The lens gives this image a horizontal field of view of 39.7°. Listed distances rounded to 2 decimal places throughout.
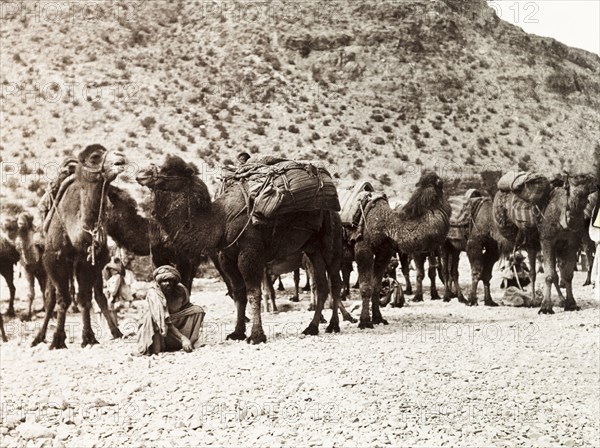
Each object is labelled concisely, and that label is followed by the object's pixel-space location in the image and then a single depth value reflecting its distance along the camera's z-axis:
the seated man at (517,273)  20.14
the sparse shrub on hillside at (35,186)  35.03
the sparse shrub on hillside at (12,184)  35.28
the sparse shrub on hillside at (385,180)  40.84
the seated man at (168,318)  11.02
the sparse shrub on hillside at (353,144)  44.16
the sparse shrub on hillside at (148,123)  41.69
